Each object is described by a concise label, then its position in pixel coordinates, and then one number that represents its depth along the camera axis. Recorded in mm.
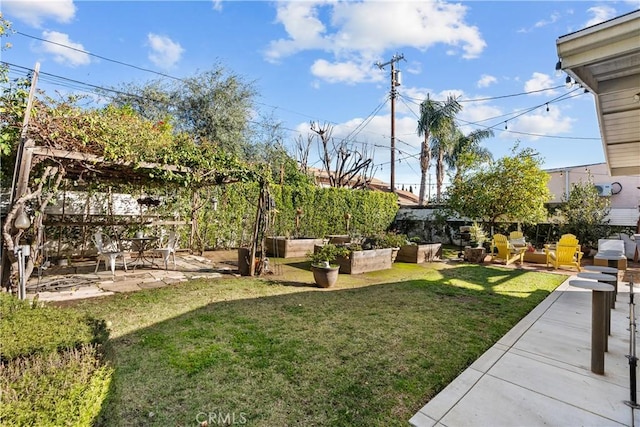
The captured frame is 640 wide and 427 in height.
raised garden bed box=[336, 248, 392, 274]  7309
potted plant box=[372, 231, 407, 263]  8773
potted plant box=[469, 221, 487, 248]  10234
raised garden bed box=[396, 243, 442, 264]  9164
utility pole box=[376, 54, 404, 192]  15062
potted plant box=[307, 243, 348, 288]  5887
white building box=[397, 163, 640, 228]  15656
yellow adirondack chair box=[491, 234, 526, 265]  9047
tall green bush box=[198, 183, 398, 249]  9992
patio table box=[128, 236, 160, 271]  7082
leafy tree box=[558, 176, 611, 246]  10492
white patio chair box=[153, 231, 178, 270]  6828
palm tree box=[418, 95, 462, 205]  17625
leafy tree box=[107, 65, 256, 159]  14312
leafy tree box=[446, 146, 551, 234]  9672
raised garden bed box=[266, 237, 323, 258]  9688
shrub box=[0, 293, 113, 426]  1365
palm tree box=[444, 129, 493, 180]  20203
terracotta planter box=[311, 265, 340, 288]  5875
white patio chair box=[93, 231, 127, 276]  5973
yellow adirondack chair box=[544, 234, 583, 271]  7991
